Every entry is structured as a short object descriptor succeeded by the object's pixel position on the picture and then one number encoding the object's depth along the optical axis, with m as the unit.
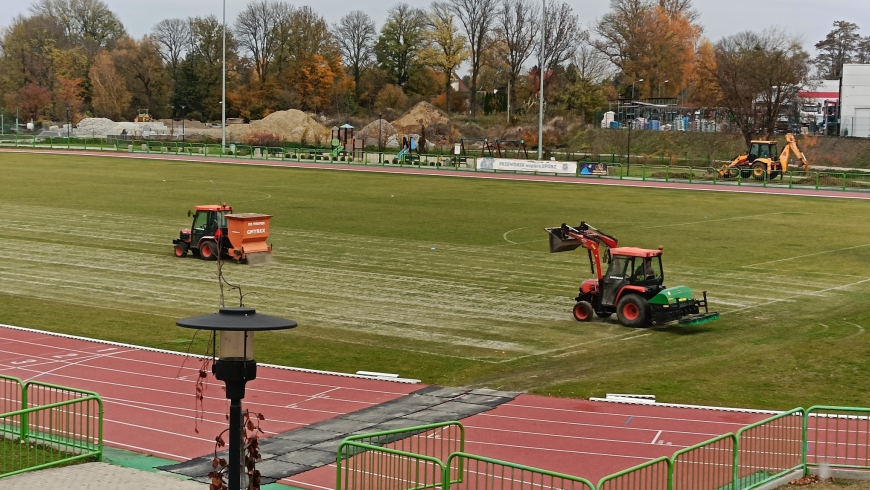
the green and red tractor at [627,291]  25.48
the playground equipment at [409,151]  84.38
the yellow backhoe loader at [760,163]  69.25
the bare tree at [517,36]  136.38
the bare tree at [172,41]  152.00
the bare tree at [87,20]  171.38
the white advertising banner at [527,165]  75.12
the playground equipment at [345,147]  87.88
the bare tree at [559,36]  136.62
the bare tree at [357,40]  151.12
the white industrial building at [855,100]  96.00
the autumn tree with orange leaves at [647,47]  130.38
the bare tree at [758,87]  88.75
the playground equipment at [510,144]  90.11
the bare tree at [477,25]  139.38
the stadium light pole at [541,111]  80.70
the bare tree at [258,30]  148.75
